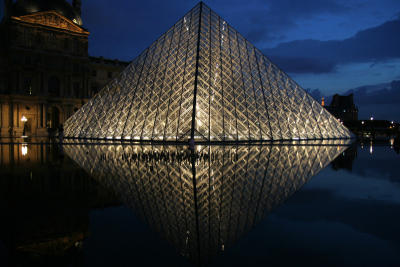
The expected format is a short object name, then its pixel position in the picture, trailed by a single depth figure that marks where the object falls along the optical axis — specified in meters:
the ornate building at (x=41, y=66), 41.84
